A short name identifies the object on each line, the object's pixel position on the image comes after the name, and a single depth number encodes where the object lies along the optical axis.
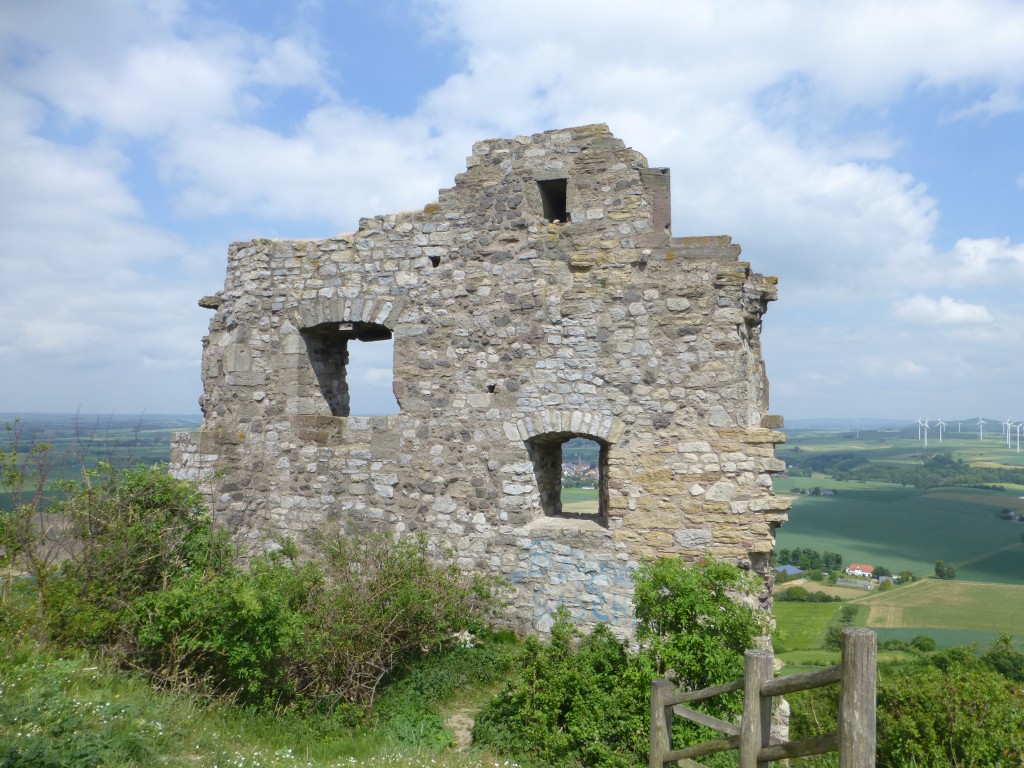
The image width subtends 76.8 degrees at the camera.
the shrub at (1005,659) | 11.01
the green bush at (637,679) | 5.08
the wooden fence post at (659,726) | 4.36
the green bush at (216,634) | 5.40
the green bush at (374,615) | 6.06
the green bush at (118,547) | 5.39
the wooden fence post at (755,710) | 3.54
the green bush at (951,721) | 6.52
